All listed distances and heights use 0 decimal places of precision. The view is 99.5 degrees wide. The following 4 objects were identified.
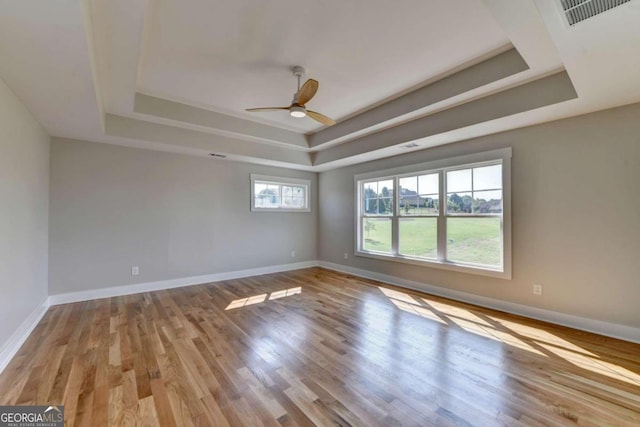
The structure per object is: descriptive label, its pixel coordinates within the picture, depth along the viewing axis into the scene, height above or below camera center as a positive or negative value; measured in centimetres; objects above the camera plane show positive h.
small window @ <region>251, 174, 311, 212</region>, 573 +48
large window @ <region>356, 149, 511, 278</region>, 371 +3
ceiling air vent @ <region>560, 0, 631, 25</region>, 151 +119
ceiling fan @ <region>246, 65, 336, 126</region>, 272 +128
